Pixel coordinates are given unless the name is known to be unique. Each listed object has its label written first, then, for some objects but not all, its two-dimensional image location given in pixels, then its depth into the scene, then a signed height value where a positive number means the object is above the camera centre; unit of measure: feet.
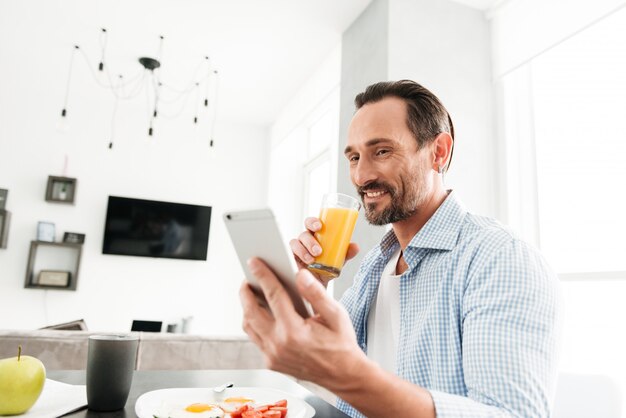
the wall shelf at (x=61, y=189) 16.07 +2.57
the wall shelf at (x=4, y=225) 15.10 +1.16
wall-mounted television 16.58 +1.39
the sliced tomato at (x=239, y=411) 2.54 -0.78
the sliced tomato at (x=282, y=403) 2.72 -0.78
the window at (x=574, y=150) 7.18 +2.31
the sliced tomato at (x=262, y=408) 2.62 -0.79
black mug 2.66 -0.62
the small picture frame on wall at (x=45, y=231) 15.57 +1.04
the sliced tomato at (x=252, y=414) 2.47 -0.77
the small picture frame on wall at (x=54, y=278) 15.40 -0.52
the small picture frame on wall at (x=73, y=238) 15.98 +0.89
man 2.10 -0.16
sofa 6.61 -1.28
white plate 2.60 -0.80
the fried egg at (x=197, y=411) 2.44 -0.78
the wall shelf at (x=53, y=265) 15.39 -0.10
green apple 2.43 -0.66
